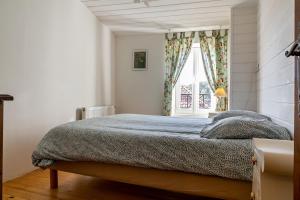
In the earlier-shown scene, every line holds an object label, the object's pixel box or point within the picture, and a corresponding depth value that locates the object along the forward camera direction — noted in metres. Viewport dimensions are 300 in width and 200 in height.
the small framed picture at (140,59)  5.08
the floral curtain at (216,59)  4.55
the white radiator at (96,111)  4.05
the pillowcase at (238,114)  2.47
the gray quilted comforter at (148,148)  1.73
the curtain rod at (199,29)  4.50
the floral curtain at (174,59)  4.84
